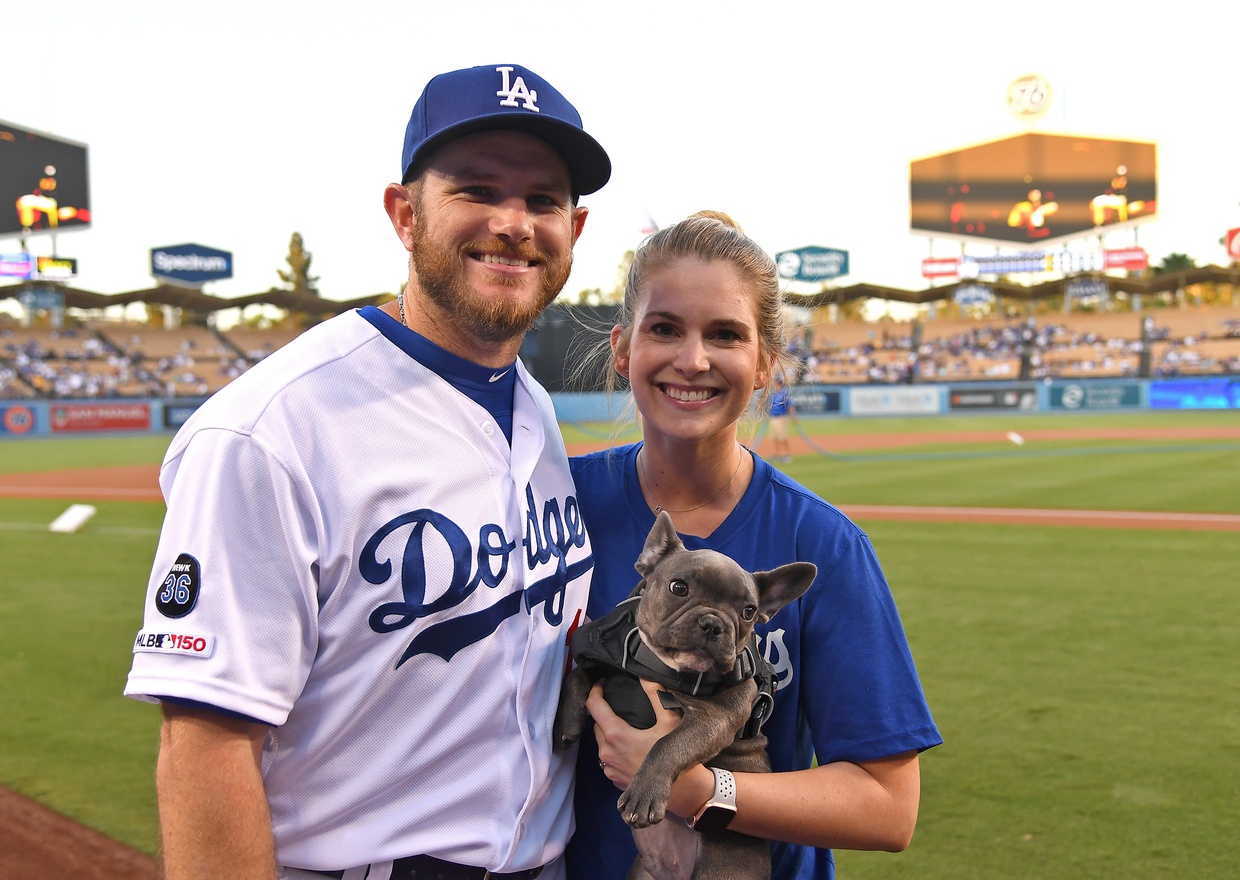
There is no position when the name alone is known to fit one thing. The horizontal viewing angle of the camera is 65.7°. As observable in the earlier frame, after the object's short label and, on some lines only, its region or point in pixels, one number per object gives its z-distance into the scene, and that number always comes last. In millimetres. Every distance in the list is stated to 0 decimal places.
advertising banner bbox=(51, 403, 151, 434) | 39844
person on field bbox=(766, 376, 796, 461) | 23938
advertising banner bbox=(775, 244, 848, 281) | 64000
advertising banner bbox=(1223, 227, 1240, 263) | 62281
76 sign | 60281
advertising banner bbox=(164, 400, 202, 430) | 42062
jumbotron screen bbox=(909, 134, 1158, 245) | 58031
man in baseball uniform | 1734
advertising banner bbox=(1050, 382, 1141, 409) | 44500
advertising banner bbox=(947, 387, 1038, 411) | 44719
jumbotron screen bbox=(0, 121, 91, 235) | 54312
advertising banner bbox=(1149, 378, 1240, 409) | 43219
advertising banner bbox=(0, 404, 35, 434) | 38812
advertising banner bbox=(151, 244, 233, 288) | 60469
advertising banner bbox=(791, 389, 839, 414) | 45750
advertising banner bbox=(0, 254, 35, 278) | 55938
